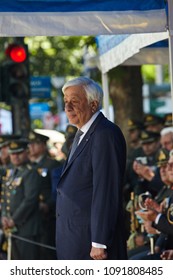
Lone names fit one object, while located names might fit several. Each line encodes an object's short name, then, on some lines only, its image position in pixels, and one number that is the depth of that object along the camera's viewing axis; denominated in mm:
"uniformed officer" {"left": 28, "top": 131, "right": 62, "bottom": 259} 15206
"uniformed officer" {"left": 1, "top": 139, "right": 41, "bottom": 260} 14877
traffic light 19136
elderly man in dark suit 7889
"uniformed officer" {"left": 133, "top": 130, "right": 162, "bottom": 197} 12031
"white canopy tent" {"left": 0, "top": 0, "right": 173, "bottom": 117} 8382
